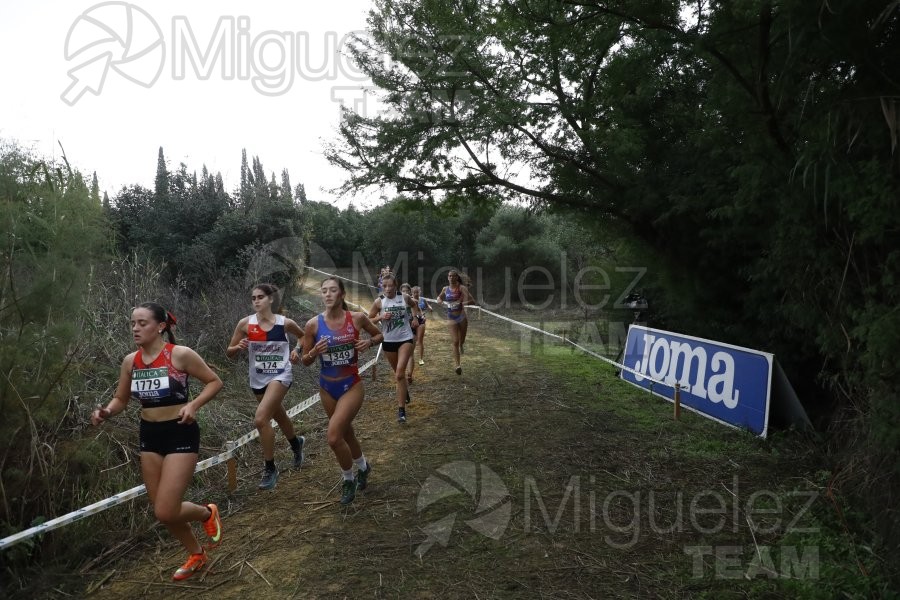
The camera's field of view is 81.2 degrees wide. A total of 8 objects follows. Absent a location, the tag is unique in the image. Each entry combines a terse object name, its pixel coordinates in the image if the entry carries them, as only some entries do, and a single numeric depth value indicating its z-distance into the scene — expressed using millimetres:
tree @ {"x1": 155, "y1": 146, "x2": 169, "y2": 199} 17047
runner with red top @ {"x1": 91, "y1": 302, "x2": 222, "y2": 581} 3885
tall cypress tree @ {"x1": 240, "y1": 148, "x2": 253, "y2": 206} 18675
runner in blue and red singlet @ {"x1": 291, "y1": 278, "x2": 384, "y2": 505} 5141
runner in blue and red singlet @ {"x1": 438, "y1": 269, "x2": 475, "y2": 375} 10672
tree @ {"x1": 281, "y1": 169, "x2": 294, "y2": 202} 20350
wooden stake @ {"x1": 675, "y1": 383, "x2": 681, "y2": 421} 7664
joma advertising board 6953
